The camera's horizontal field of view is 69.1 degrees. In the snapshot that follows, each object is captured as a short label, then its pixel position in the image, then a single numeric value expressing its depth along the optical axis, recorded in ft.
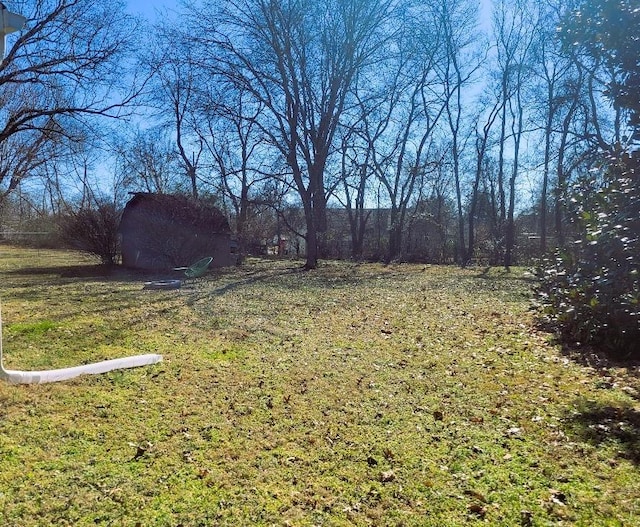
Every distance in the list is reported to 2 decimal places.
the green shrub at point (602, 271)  10.91
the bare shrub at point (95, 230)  50.83
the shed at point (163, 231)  50.14
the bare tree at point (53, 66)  32.35
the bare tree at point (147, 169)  87.45
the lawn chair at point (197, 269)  44.34
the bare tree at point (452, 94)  72.72
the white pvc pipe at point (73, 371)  12.67
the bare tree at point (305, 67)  52.11
